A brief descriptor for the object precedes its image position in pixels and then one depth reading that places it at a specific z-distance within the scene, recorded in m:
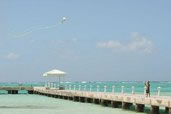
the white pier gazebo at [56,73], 57.38
